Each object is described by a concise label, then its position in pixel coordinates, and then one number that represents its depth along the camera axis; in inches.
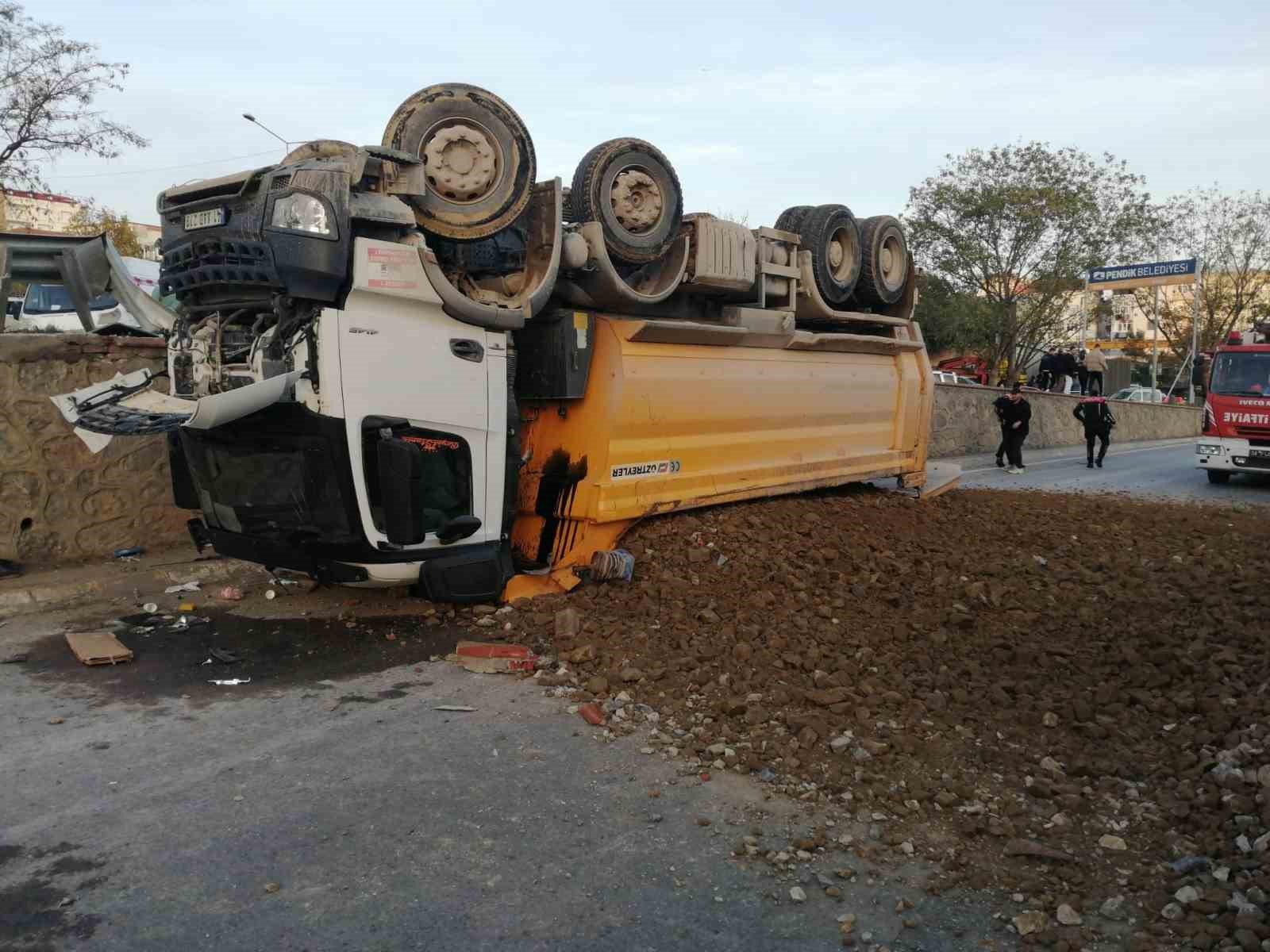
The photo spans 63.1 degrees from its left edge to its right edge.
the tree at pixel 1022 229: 1053.2
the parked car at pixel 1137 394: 1478.8
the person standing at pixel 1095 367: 960.9
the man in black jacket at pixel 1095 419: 721.6
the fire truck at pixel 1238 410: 598.2
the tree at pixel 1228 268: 1568.7
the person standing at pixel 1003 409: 658.2
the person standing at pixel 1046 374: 983.6
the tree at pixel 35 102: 724.7
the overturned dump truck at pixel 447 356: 199.8
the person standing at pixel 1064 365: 969.5
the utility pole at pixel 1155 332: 1467.2
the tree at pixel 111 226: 1099.3
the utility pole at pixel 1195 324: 1353.3
